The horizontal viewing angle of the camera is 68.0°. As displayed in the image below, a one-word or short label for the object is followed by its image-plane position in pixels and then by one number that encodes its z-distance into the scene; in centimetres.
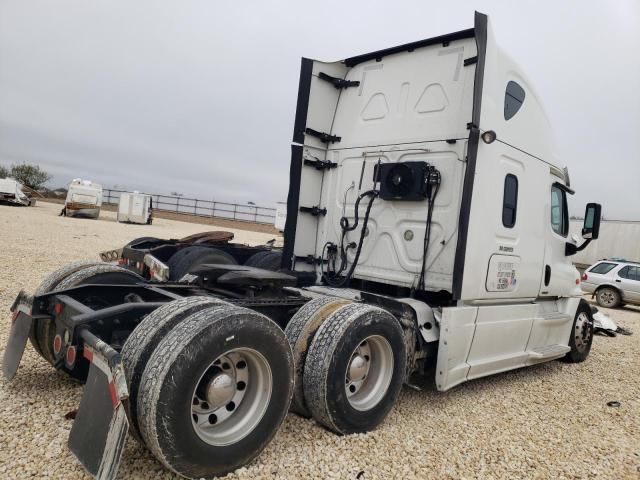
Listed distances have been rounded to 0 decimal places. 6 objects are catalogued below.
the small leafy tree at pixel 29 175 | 4938
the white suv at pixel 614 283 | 1572
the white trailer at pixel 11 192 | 3006
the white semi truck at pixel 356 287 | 268
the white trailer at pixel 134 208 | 2788
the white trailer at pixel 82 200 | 2700
